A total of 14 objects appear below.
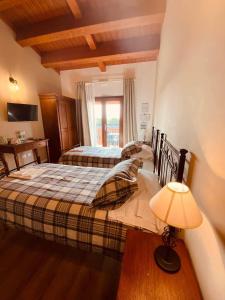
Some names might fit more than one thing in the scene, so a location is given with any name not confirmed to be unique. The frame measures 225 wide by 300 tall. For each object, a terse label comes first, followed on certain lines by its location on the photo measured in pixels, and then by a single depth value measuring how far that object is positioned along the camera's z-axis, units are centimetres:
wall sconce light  321
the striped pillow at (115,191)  127
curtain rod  425
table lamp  65
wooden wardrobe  399
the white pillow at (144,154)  259
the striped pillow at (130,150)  270
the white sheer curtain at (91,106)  450
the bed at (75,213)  118
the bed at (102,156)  271
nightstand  68
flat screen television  315
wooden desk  295
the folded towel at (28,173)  189
